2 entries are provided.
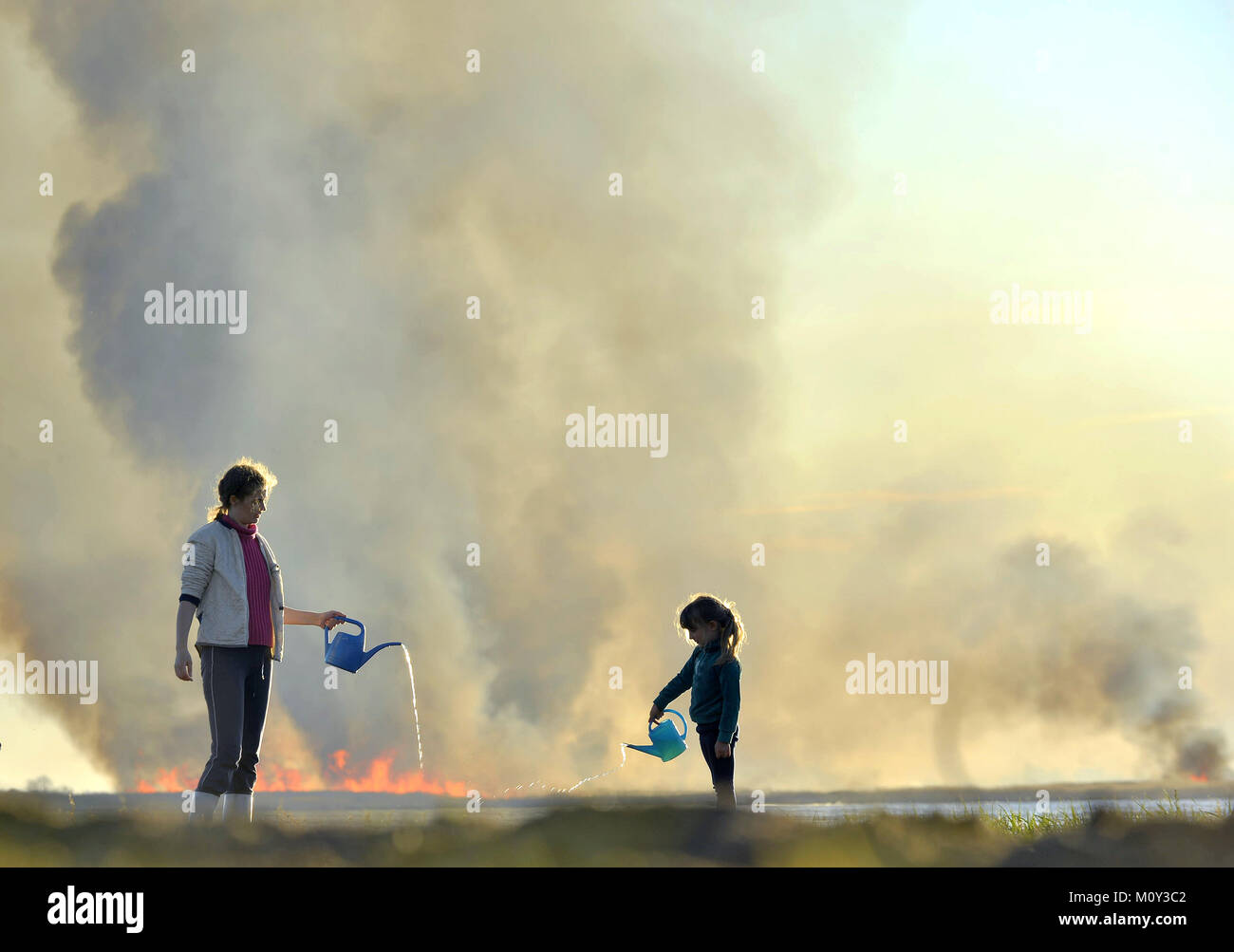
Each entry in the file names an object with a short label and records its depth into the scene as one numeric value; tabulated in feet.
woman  50.14
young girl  58.95
